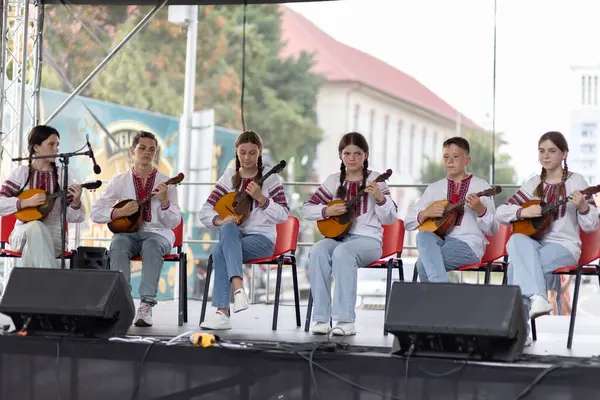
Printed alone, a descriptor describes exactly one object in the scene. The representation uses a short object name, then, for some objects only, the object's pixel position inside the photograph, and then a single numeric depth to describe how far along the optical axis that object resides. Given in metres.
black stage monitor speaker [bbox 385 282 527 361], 4.86
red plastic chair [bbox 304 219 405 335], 7.37
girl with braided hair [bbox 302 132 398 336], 6.90
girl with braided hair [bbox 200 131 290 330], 7.22
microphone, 6.64
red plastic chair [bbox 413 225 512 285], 7.41
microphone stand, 6.40
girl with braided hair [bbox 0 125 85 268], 7.46
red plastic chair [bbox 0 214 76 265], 8.21
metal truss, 9.05
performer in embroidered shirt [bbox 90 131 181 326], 7.45
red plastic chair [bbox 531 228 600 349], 6.74
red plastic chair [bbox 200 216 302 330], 7.43
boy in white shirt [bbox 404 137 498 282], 6.93
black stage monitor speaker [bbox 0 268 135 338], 5.50
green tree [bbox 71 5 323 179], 25.51
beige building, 25.13
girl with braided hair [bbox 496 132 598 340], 6.55
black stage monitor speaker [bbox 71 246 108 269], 8.21
